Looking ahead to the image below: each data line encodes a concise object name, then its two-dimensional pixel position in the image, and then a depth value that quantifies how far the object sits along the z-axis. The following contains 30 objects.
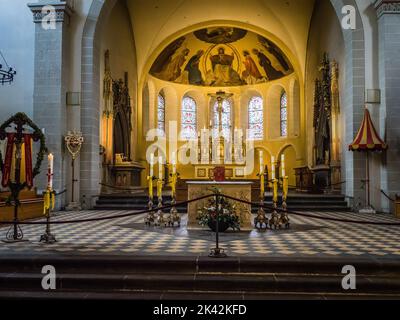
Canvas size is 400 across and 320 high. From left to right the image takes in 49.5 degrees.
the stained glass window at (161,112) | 27.23
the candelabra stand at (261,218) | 9.20
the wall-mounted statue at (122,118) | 19.08
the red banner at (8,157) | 8.41
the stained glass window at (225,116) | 27.95
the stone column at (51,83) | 13.52
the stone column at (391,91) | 12.57
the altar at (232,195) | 9.16
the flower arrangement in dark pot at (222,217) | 8.45
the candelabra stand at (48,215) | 7.30
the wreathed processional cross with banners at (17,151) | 8.10
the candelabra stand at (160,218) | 9.78
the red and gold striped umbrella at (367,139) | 12.27
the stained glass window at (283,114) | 27.06
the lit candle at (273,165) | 9.05
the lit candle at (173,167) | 9.41
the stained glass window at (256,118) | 27.71
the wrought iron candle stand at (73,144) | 13.61
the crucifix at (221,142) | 24.00
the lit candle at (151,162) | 9.22
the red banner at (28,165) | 8.99
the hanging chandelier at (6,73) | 13.99
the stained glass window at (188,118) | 28.23
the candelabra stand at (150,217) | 9.69
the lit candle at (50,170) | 7.56
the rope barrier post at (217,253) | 5.96
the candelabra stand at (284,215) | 9.26
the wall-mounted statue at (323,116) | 17.55
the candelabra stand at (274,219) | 9.30
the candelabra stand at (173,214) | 9.66
